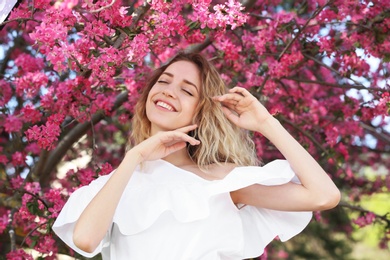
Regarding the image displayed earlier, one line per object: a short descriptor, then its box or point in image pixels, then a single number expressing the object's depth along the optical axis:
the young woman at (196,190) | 2.46
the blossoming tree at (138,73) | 2.90
